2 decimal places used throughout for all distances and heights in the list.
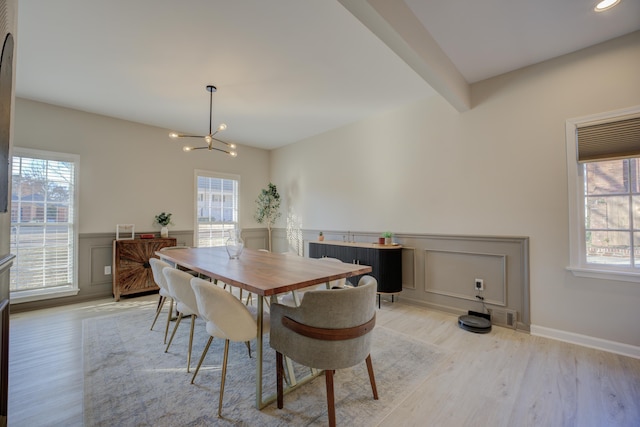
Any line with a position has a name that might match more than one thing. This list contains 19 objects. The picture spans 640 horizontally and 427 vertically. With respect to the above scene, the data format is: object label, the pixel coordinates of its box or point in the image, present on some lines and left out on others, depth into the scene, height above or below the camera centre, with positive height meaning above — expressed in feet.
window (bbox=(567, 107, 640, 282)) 7.71 +0.73
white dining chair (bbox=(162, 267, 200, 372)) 6.32 -1.72
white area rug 5.31 -3.93
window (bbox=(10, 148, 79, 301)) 11.58 -0.29
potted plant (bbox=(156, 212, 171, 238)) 14.99 -0.22
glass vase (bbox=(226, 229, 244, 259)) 8.50 -0.86
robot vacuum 9.16 -3.66
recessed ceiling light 6.51 +5.26
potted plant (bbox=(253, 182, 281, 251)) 19.08 +0.87
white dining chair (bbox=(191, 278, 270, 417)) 5.30 -1.93
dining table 5.33 -1.28
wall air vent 9.41 -3.54
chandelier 10.17 +5.14
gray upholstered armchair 4.77 -2.04
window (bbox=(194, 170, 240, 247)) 17.10 +0.78
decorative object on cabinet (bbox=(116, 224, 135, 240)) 13.88 -0.73
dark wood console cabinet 11.64 -1.92
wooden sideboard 13.05 -2.37
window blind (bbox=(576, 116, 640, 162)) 7.60 +2.33
